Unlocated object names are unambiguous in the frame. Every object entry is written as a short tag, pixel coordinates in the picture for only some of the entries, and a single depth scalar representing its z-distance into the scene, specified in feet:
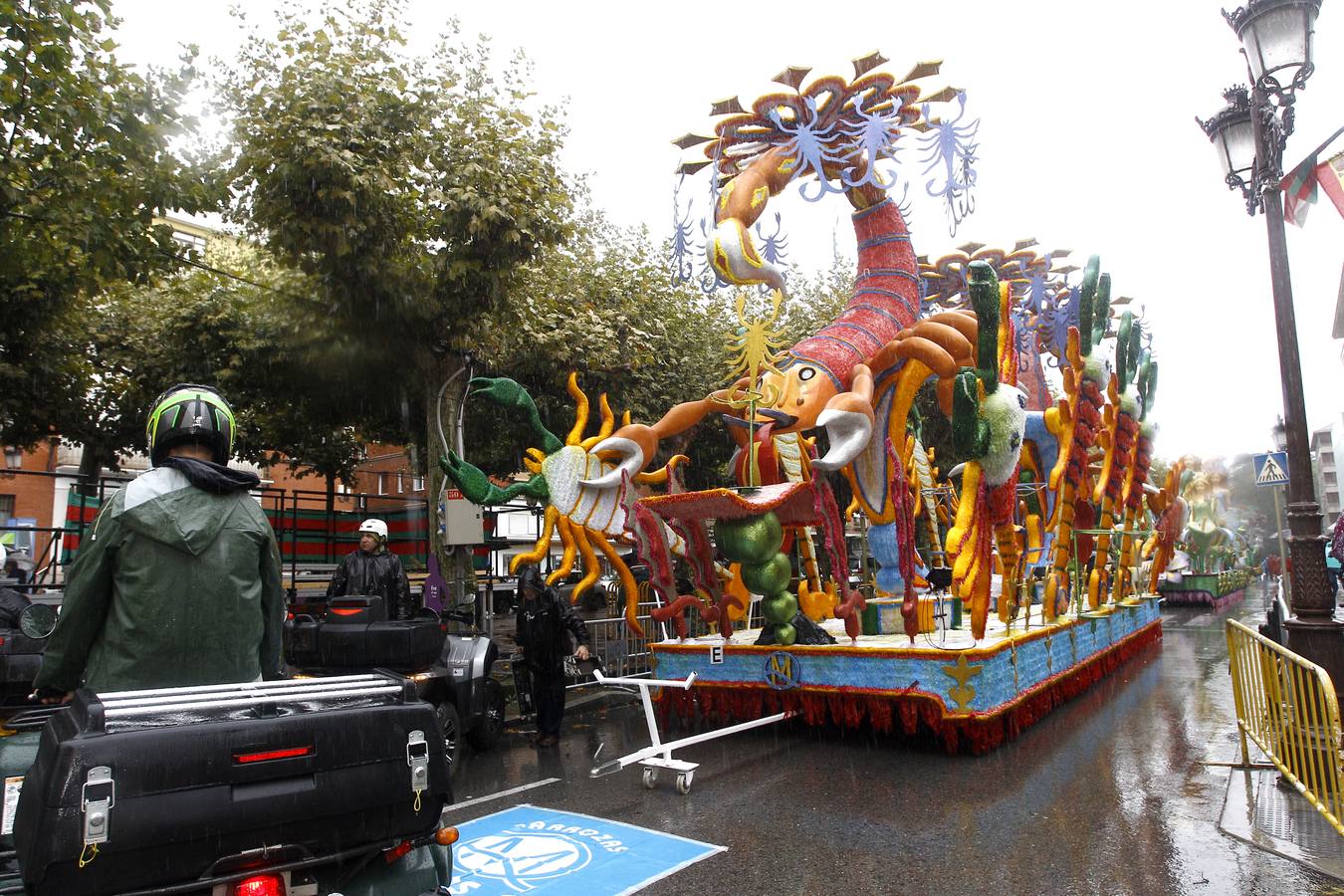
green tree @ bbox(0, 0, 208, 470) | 27.63
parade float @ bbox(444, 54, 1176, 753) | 25.80
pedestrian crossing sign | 33.63
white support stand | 21.30
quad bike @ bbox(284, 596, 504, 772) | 21.91
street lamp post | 21.77
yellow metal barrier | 15.10
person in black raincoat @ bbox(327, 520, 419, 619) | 26.66
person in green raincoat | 9.96
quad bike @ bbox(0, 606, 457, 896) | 7.70
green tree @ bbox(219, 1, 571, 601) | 32.58
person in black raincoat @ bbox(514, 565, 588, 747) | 27.76
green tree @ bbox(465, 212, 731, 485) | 47.16
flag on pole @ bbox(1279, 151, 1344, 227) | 23.47
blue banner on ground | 15.87
